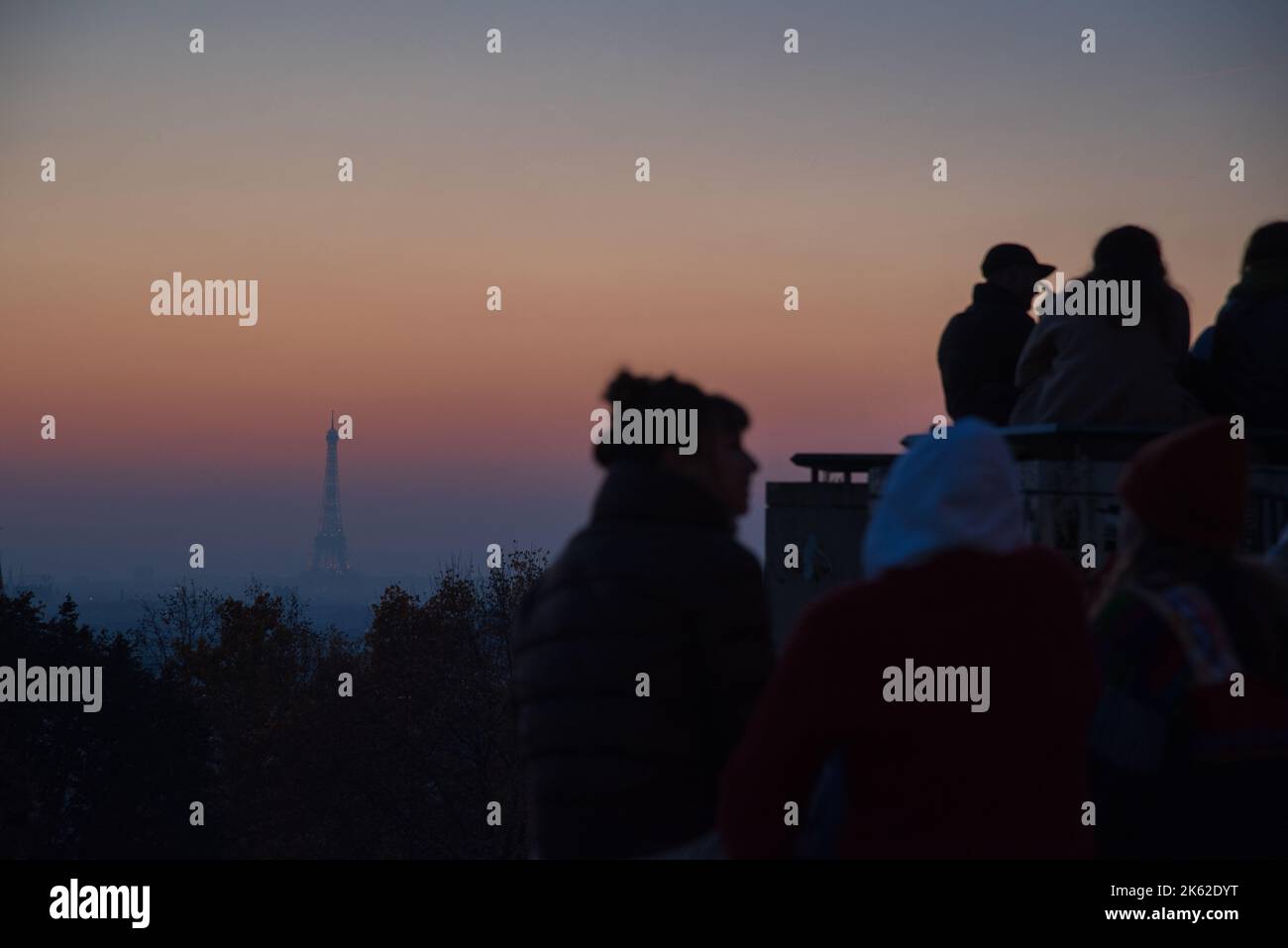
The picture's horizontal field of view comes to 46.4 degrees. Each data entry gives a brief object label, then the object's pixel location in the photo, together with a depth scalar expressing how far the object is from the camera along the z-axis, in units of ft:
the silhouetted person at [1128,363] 22.25
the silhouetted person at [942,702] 10.25
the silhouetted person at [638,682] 12.21
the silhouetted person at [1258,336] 22.29
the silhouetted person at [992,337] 27.04
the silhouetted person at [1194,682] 10.96
